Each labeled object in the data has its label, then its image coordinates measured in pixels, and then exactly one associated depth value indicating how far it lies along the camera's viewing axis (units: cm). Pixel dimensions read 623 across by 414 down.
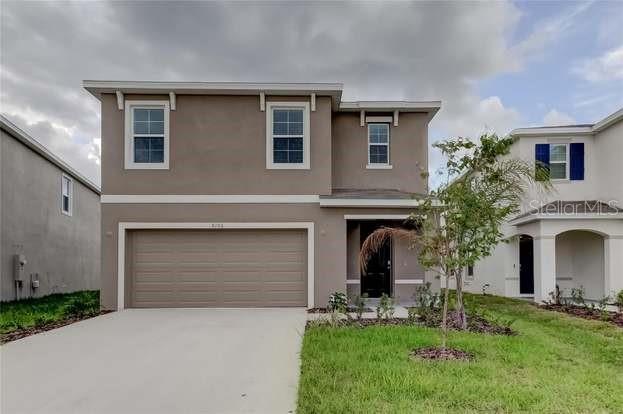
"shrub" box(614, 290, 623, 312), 1098
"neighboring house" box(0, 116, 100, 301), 1377
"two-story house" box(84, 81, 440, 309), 1180
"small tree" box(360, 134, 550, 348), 750
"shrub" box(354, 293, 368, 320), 952
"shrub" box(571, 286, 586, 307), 1155
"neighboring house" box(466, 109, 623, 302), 1284
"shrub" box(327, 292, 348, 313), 1070
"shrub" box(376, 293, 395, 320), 953
